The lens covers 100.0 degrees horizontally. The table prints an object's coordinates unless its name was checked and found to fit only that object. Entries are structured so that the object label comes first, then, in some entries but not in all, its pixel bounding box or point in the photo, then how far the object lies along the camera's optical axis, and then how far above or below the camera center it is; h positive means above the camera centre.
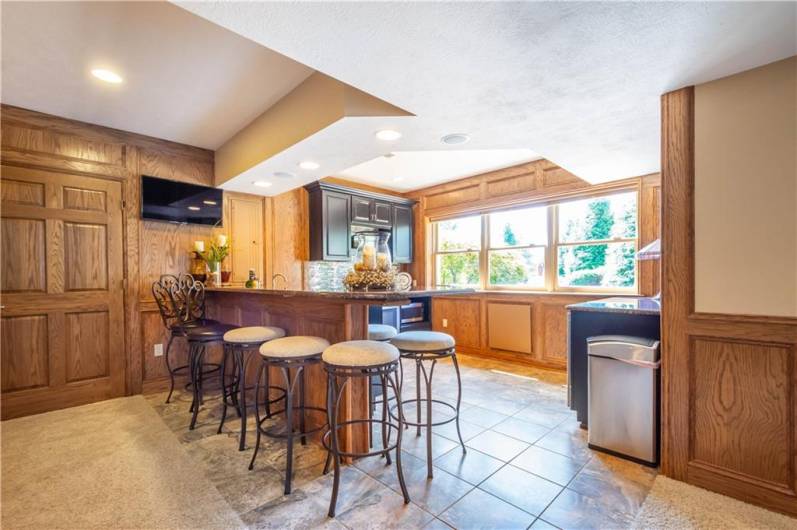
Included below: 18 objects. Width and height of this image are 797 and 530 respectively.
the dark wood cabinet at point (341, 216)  4.50 +0.71
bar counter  1.82 -0.38
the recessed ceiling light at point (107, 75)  2.29 +1.35
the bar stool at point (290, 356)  1.83 -0.51
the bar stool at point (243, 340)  2.19 -0.49
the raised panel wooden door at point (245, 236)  4.01 +0.36
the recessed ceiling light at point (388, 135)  2.39 +0.94
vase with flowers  3.62 +0.12
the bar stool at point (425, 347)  2.01 -0.51
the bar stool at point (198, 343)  2.60 -0.62
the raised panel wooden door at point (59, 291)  2.75 -0.19
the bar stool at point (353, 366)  1.63 -0.50
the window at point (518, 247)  4.46 +0.21
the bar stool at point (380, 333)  2.29 -0.49
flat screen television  3.36 +0.69
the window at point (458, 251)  5.19 +0.20
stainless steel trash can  2.02 -0.85
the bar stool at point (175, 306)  2.97 -0.39
